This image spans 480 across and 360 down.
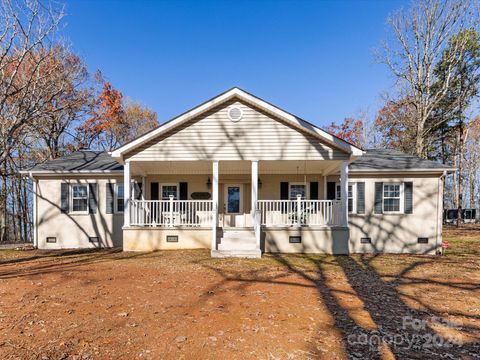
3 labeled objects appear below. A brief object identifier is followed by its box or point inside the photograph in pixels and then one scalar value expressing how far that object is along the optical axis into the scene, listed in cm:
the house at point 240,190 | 1004
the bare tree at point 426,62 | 1769
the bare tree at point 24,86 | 984
